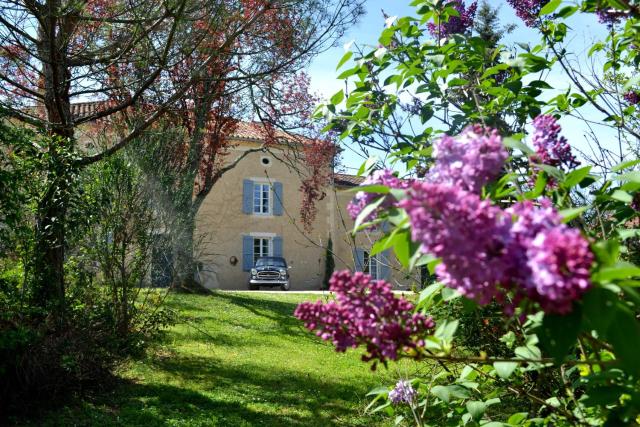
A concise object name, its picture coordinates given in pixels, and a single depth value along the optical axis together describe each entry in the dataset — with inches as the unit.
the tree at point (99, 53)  210.4
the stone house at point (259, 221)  837.8
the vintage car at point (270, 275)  785.6
